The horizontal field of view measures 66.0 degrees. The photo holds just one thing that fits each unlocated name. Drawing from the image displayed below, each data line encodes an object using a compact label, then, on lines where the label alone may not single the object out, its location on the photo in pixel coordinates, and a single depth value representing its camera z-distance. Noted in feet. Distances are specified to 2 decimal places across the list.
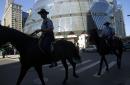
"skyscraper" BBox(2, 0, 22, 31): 162.88
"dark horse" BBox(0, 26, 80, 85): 9.36
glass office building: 123.22
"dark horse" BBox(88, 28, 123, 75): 13.73
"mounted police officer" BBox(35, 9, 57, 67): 10.14
